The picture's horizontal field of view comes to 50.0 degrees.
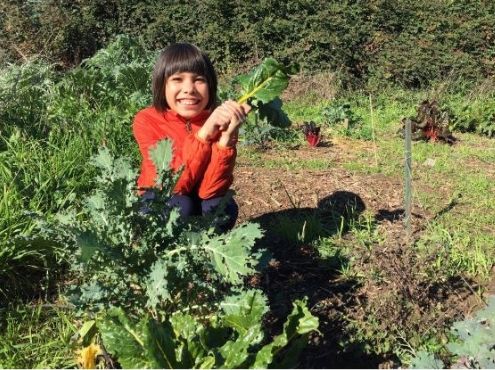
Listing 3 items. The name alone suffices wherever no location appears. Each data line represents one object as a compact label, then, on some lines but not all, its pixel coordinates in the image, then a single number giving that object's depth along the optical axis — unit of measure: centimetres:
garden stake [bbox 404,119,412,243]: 315
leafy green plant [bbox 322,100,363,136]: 642
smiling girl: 244
